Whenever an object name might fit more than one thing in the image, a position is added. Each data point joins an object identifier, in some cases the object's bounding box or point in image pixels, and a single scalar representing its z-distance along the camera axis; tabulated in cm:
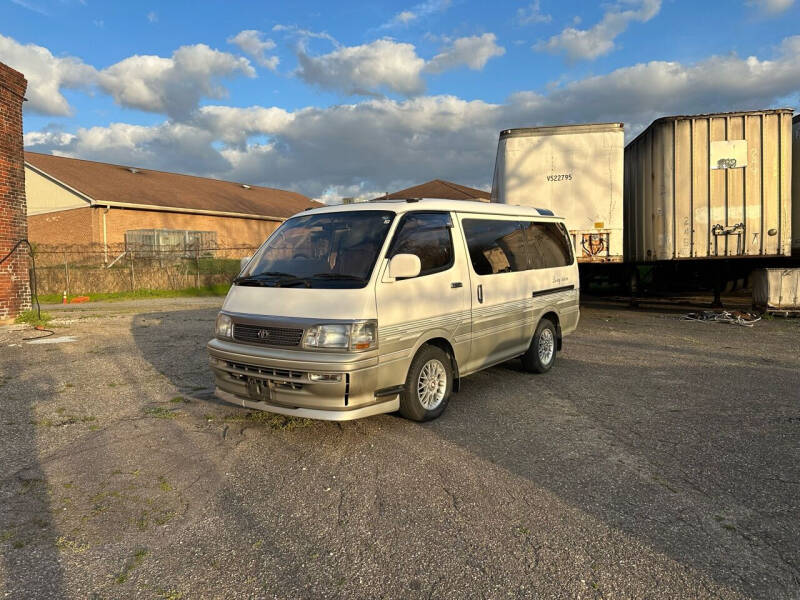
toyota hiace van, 415
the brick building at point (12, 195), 1038
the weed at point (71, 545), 291
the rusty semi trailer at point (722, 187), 998
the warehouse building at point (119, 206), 2456
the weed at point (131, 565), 265
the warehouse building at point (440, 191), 2708
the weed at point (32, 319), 1090
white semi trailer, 1030
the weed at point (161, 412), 527
